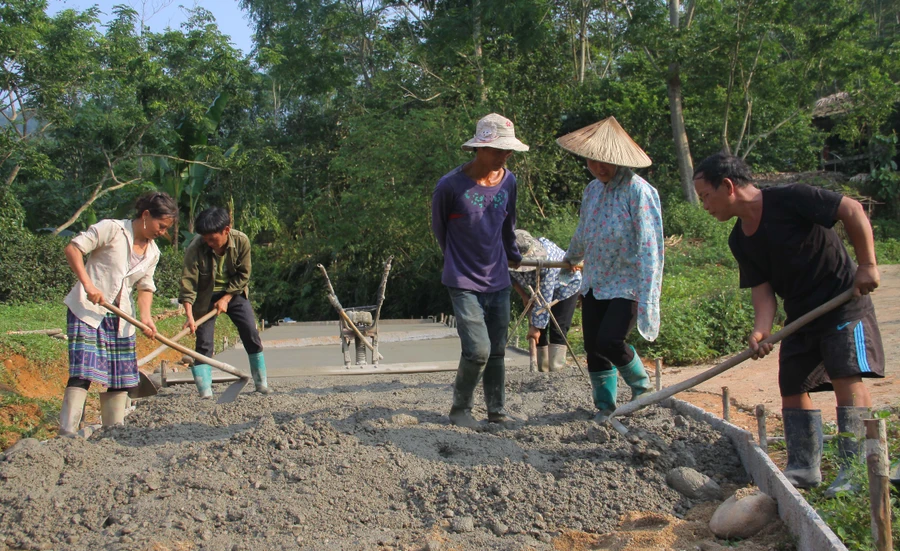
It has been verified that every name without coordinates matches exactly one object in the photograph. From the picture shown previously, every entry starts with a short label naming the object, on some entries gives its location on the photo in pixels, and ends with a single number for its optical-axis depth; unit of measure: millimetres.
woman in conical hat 4113
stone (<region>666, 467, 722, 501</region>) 3422
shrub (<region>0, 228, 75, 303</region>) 14539
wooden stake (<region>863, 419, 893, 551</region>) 2432
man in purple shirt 4270
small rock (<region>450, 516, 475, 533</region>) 3162
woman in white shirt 4426
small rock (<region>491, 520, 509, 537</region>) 3133
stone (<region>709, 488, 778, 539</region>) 2941
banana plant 17141
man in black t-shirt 3170
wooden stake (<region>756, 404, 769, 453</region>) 3420
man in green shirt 5555
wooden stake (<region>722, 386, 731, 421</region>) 4242
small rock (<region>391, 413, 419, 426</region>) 4262
